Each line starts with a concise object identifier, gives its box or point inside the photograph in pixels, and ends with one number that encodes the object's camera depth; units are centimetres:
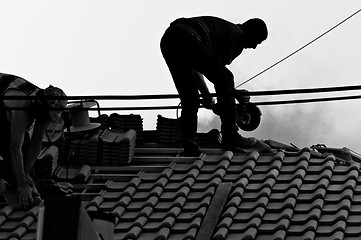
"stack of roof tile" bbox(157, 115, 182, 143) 1476
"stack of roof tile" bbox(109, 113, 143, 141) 1507
